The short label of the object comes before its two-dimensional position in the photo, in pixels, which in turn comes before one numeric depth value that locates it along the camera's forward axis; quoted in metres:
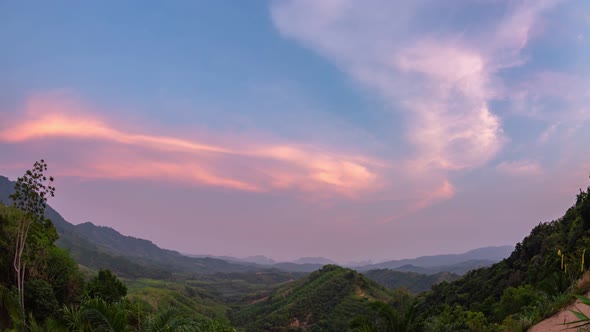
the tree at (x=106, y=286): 24.56
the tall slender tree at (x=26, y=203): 16.88
